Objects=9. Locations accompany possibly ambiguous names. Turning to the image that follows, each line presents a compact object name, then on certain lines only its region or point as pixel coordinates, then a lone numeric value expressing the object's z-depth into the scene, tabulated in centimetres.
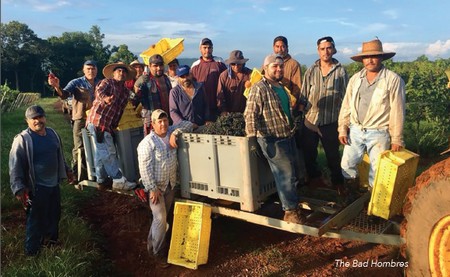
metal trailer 289
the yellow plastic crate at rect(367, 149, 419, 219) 353
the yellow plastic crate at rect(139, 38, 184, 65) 617
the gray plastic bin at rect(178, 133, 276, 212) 386
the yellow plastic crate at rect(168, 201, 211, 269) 425
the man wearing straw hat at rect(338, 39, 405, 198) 390
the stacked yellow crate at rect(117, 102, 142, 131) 520
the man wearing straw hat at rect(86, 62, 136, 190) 499
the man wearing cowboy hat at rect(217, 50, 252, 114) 578
